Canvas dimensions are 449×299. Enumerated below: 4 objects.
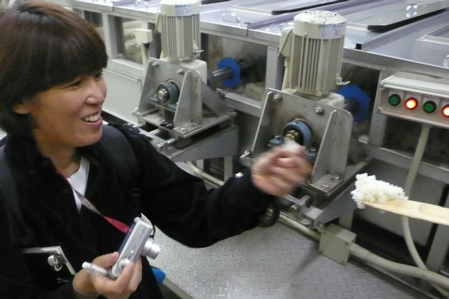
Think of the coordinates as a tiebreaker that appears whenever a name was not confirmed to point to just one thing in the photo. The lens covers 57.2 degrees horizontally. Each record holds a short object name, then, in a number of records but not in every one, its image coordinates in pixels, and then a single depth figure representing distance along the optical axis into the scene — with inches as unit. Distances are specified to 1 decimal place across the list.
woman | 26.1
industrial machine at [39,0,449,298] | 44.8
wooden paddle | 35.8
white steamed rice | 39.6
